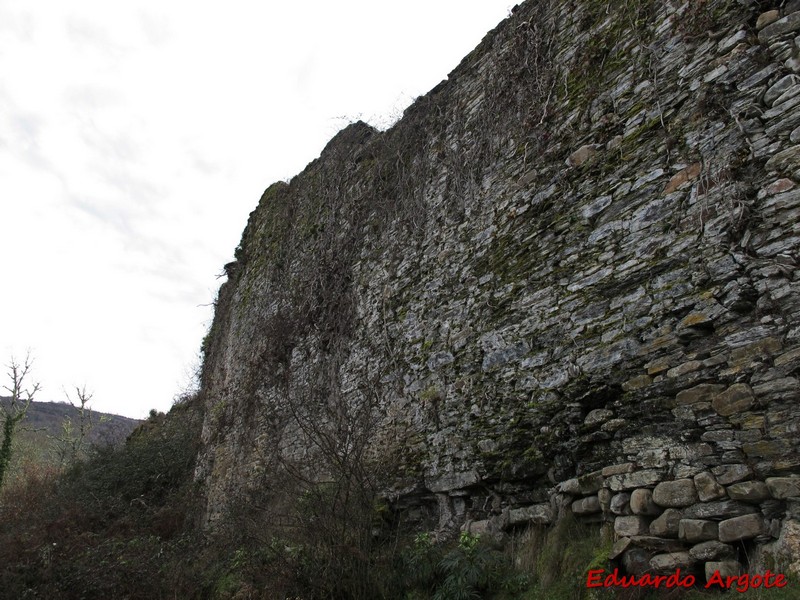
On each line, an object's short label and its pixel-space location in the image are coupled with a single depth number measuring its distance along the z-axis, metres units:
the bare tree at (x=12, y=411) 16.98
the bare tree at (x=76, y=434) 23.71
